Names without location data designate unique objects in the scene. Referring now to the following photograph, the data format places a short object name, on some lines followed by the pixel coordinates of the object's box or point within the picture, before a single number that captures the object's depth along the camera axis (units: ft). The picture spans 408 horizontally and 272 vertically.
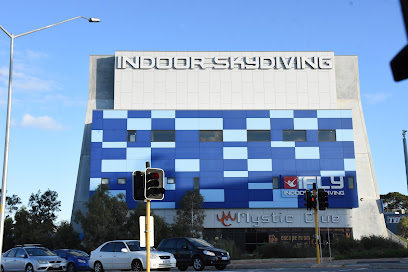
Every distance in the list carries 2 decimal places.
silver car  82.07
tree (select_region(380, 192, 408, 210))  368.46
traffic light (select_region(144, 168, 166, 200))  38.75
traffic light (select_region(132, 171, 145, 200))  38.96
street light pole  64.80
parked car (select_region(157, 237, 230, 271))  81.10
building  172.35
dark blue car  88.63
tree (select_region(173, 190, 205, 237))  162.87
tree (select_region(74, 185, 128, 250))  138.72
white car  73.97
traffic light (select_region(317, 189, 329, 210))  87.25
